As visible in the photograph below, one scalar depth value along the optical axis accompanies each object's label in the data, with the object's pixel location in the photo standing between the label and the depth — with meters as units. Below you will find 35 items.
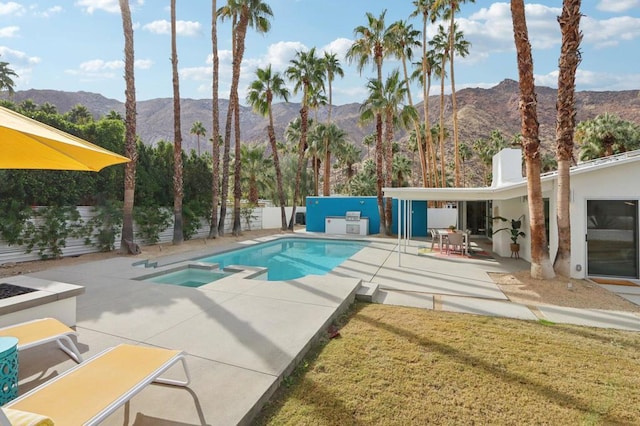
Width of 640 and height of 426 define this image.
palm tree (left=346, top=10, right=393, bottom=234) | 17.38
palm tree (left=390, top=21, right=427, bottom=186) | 17.83
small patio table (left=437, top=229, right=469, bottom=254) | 11.55
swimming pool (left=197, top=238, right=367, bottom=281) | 10.44
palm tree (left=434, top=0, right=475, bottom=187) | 19.56
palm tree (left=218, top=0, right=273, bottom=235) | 15.80
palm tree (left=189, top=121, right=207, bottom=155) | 49.75
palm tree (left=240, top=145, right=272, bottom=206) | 25.41
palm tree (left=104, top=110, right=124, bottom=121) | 18.61
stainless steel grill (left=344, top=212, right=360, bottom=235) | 18.94
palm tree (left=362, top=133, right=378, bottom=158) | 41.47
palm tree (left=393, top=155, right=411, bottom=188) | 30.56
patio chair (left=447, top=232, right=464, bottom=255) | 11.41
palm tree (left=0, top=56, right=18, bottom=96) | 26.25
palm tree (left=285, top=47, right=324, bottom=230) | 19.55
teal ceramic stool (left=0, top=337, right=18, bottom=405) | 2.27
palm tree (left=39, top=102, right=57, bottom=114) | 21.07
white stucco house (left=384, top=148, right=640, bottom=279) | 7.68
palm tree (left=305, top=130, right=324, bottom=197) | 28.27
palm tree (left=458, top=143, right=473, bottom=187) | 43.38
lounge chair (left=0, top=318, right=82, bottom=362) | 3.01
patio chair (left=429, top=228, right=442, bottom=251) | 13.39
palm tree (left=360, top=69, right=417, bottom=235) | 17.11
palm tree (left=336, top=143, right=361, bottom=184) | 29.79
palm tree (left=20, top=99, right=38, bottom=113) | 17.65
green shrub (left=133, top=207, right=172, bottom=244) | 13.25
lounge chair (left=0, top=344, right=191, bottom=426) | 1.99
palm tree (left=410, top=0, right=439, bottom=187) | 19.75
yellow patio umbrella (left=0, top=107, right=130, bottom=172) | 2.30
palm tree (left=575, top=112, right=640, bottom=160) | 18.48
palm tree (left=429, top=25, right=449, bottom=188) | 23.03
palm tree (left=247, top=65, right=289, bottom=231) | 19.08
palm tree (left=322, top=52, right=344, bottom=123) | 21.58
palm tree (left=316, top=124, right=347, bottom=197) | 28.11
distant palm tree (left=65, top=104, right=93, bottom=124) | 20.80
